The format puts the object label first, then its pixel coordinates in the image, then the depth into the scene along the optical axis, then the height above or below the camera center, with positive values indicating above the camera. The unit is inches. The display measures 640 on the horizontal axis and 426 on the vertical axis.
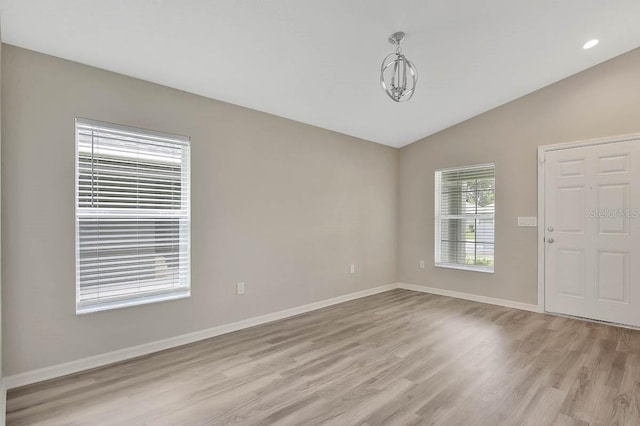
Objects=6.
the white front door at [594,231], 145.8 -7.9
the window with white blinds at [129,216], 107.1 -1.1
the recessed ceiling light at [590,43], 132.8 +67.0
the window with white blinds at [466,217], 189.0 -2.0
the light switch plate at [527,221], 170.0 -3.6
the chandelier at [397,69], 105.6 +54.7
